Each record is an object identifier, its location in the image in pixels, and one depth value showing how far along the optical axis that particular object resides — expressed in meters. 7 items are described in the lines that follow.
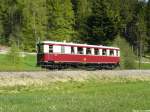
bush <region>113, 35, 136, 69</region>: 44.16
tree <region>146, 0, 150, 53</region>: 73.73
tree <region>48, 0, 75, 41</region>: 61.73
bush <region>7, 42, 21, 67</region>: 40.19
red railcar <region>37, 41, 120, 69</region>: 31.42
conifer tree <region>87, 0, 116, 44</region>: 65.62
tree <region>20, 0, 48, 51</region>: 58.86
